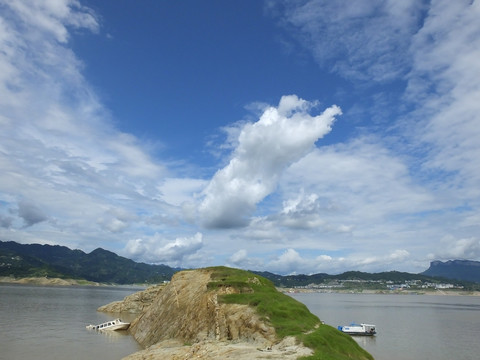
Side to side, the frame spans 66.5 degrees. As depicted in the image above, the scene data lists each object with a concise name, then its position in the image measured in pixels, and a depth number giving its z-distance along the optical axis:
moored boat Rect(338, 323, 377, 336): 78.12
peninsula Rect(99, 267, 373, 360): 34.06
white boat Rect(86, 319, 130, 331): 73.54
